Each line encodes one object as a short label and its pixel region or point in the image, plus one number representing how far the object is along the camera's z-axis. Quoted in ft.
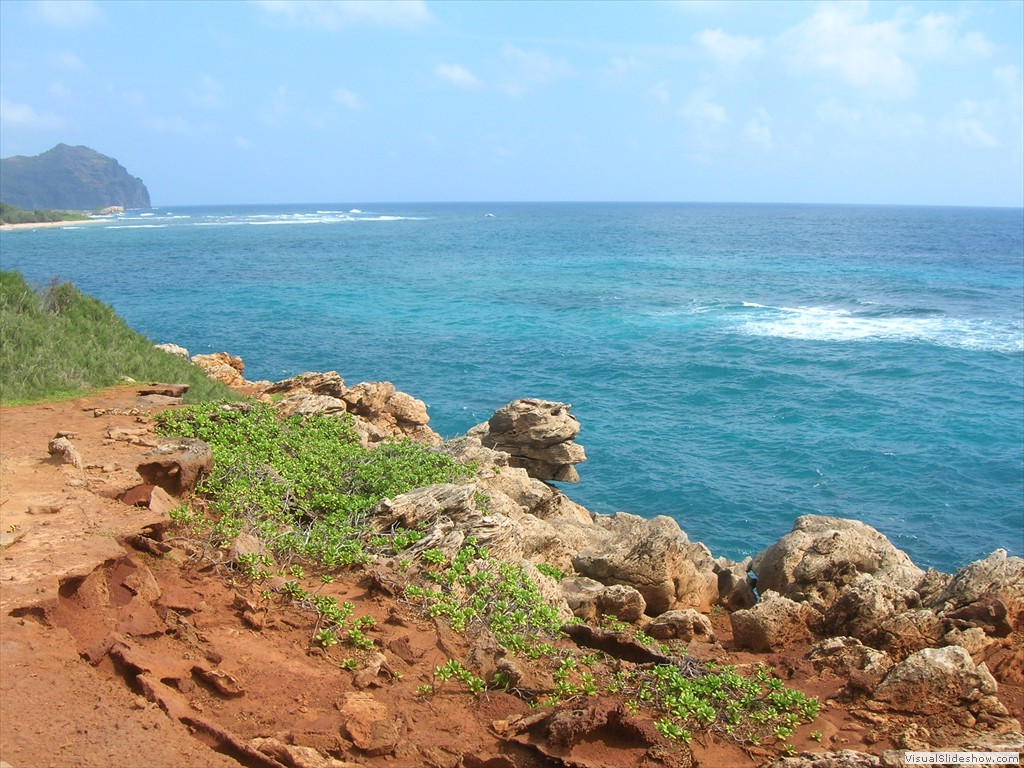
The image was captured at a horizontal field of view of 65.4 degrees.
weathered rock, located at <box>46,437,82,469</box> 35.32
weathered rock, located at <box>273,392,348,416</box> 53.83
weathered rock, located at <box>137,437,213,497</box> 34.88
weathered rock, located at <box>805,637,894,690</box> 27.84
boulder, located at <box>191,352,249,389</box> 71.41
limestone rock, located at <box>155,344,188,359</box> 71.55
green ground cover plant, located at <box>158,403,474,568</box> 32.68
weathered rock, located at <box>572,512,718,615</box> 39.78
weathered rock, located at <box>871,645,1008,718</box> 24.56
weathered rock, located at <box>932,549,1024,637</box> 29.81
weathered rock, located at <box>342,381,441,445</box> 67.62
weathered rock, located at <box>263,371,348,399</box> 67.00
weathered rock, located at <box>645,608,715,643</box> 34.06
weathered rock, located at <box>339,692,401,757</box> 20.67
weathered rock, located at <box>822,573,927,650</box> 32.32
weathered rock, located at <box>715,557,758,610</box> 43.75
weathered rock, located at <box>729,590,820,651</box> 33.30
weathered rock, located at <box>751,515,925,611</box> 40.98
